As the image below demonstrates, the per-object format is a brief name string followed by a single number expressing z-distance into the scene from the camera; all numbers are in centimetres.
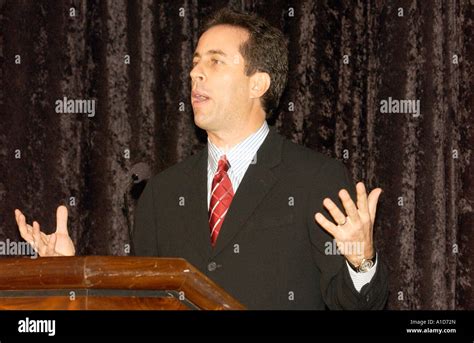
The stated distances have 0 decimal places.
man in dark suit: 459
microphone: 517
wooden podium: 296
